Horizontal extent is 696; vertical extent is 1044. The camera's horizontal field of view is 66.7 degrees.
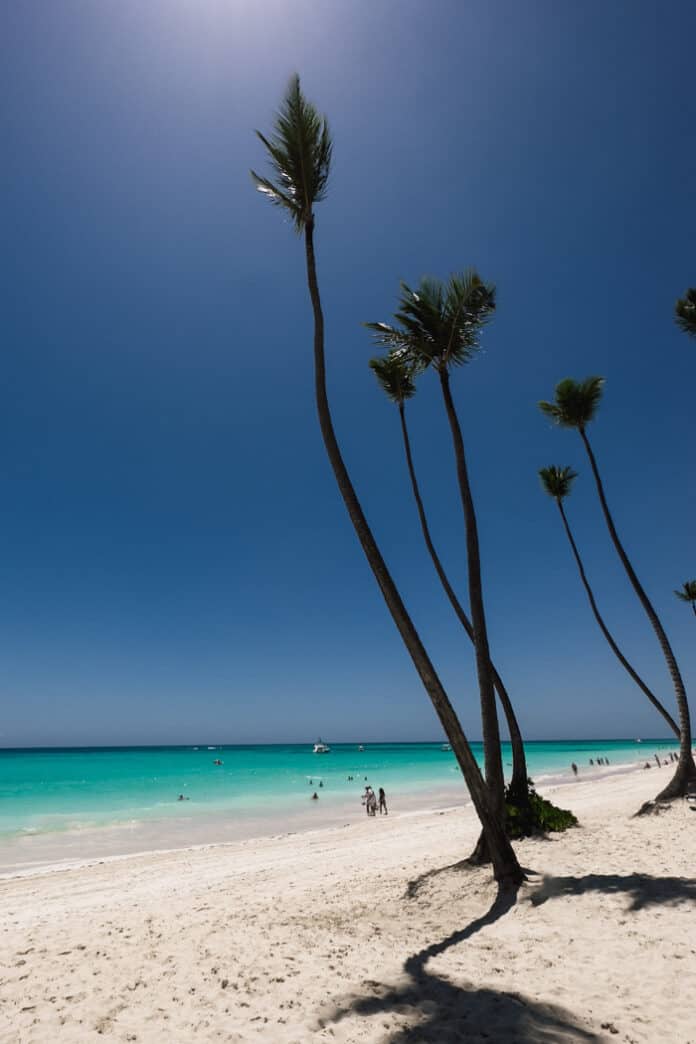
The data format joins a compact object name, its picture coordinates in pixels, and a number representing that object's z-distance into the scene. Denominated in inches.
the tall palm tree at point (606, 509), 577.3
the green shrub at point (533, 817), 462.0
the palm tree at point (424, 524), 500.4
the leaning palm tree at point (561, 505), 751.1
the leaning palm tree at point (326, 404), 314.8
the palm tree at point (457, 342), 368.5
